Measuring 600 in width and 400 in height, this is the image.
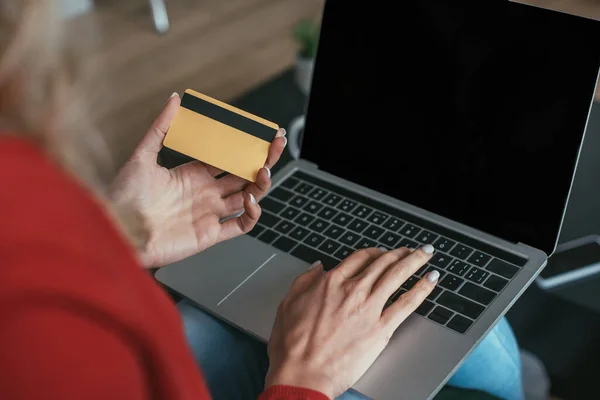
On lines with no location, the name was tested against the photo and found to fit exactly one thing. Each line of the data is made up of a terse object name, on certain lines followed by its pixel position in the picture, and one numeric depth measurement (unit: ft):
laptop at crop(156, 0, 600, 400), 2.50
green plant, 4.26
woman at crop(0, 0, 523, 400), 0.98
